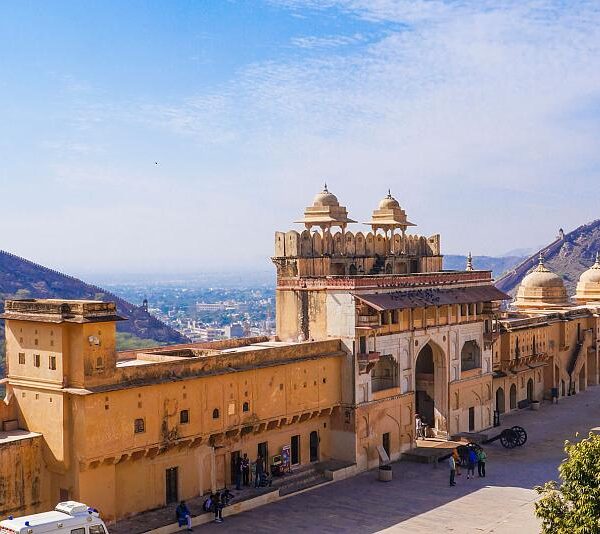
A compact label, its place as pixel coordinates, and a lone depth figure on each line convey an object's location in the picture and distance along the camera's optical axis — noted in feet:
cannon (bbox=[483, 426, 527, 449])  120.57
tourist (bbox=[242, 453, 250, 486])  94.05
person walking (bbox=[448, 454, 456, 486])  100.37
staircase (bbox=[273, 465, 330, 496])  95.54
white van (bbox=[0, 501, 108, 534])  59.31
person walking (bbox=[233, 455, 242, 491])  93.50
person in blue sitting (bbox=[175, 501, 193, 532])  81.00
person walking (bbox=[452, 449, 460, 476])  105.65
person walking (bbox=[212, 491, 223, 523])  84.43
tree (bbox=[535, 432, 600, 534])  57.41
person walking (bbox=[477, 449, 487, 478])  104.63
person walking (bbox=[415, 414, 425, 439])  123.34
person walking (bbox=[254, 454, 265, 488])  94.84
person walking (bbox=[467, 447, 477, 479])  104.80
